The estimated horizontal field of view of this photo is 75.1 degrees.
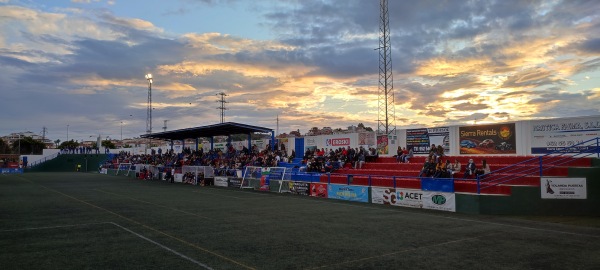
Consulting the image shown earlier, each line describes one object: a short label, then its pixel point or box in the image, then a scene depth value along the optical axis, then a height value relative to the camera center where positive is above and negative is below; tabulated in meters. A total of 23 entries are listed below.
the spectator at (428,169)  21.22 -0.82
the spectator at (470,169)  20.08 -0.78
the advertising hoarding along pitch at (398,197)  19.83 -2.27
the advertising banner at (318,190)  25.05 -2.34
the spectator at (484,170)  19.66 -0.82
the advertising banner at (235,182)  32.69 -2.44
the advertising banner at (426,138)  27.00 +1.11
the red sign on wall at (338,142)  32.78 +1.03
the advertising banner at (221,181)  34.22 -2.48
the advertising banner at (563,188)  16.67 -1.46
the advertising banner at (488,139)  23.89 +0.93
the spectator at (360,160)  28.92 -0.47
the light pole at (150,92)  59.24 +9.46
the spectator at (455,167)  21.45 -0.74
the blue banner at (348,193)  22.54 -2.33
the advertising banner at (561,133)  20.38 +1.16
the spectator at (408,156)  27.56 -0.15
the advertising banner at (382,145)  30.44 +0.69
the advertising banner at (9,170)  65.88 -2.87
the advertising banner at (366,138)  31.28 +1.27
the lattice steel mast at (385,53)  34.47 +8.93
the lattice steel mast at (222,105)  79.10 +10.06
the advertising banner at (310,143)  35.75 +0.98
